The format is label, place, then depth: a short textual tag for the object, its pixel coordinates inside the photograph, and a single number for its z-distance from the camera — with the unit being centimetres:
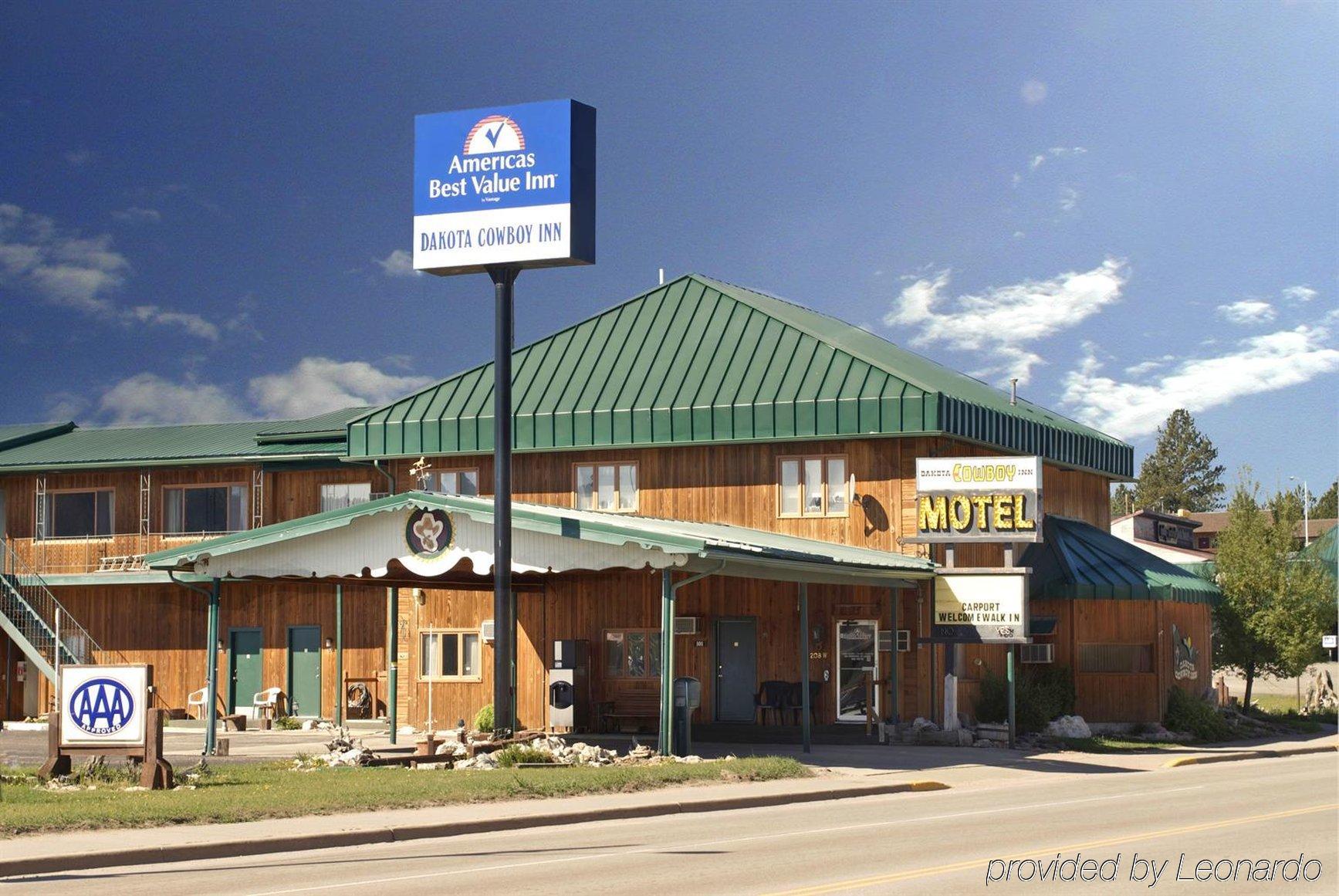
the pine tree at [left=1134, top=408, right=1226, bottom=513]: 12469
